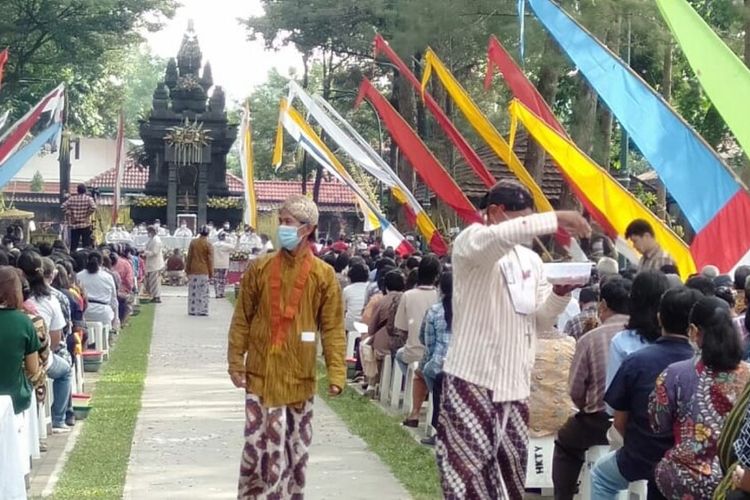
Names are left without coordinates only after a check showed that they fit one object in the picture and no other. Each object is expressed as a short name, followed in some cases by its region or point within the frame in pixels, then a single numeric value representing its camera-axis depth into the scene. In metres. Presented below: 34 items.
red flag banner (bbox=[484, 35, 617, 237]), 15.70
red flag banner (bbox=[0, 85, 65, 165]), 18.55
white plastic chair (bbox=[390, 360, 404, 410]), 13.81
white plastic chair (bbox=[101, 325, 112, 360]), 18.39
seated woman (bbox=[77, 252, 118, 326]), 17.72
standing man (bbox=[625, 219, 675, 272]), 10.36
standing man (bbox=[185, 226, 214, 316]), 26.38
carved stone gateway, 52.00
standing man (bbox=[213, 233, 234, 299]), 33.59
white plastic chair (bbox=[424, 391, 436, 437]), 11.88
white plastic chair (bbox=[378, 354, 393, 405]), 14.45
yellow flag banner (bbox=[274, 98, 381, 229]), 19.41
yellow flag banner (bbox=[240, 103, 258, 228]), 25.30
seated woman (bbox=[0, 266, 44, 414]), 8.39
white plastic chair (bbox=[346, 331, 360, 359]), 17.09
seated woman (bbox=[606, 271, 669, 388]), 7.03
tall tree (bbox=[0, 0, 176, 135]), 37.38
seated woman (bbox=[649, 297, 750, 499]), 5.73
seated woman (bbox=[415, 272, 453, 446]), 10.24
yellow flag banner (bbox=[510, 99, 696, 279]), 11.08
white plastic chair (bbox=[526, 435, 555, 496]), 9.27
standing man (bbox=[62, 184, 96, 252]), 24.44
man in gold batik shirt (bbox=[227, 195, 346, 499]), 7.70
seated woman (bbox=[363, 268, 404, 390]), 13.75
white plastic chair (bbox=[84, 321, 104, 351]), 17.88
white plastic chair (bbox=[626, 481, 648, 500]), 7.08
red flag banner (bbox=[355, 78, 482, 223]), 15.29
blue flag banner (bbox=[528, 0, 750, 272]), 10.50
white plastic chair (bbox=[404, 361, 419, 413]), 12.98
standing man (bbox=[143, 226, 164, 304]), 30.62
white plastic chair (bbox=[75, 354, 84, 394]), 14.30
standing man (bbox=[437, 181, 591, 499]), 6.32
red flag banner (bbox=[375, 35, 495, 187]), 15.56
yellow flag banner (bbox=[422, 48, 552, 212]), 14.73
